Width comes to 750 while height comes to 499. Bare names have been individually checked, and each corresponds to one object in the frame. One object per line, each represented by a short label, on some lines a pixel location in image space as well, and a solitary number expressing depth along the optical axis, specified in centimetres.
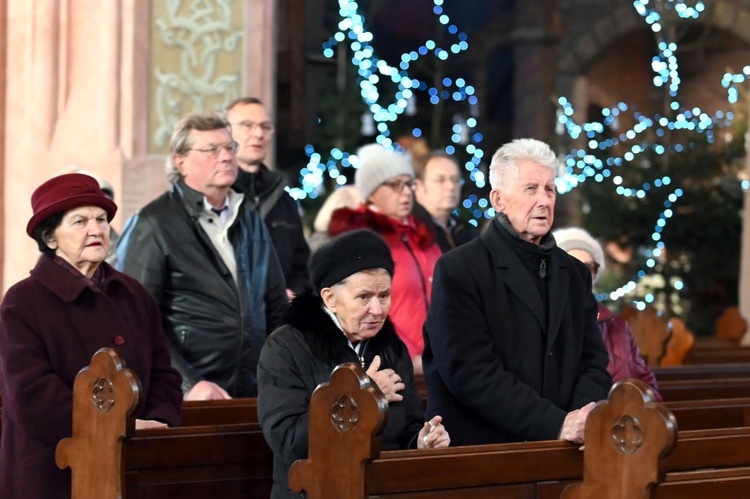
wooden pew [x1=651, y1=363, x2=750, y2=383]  1023
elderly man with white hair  616
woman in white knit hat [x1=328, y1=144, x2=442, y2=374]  933
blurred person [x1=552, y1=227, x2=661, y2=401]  803
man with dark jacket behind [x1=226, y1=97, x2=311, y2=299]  921
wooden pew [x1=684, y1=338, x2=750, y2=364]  1240
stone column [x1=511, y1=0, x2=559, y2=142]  2569
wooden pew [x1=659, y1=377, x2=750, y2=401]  918
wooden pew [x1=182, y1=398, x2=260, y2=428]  741
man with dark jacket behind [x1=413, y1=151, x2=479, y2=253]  1102
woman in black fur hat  582
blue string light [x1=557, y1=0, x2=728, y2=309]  2013
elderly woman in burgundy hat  615
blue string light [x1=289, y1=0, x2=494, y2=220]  2087
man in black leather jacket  787
